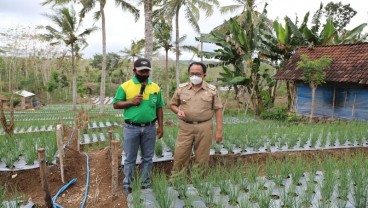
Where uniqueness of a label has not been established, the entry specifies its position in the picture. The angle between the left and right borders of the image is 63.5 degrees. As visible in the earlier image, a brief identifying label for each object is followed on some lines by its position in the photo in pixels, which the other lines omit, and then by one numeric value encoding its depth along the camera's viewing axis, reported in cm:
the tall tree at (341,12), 2855
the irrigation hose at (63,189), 325
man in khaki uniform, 396
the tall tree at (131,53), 2799
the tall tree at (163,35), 2127
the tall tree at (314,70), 1149
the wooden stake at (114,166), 330
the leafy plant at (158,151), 497
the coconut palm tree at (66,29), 1821
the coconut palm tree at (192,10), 1841
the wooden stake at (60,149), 418
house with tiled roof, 1180
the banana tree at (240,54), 1327
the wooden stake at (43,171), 308
